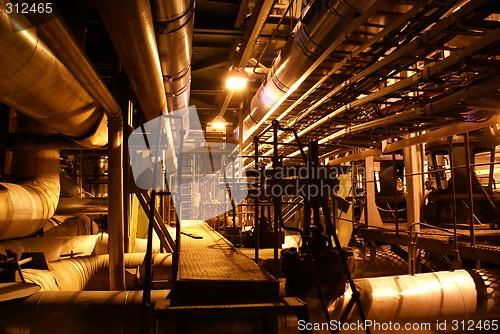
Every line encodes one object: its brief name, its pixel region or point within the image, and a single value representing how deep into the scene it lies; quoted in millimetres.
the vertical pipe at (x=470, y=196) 4789
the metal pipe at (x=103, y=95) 2217
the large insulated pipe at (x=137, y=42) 2186
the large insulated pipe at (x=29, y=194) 3595
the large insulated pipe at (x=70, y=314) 2904
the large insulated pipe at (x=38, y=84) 2062
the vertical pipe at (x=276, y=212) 2992
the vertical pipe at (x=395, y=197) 6299
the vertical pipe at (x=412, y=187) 6602
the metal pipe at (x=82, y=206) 5551
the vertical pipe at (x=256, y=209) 3589
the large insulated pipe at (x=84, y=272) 3626
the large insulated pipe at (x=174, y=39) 2764
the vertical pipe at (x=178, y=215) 2994
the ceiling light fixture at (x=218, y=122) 8164
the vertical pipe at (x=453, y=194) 4709
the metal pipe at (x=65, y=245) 4624
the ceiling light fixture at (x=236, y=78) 5500
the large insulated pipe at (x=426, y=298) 3297
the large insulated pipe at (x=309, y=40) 2986
